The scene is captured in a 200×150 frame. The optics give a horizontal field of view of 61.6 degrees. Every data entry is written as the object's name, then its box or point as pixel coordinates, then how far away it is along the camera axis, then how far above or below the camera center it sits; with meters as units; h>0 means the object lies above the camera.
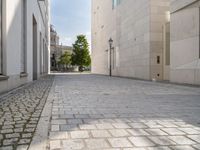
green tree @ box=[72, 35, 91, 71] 40.16 +4.43
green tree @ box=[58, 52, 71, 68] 51.03 +3.76
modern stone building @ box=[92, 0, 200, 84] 9.24 +2.47
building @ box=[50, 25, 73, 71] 53.18 +7.63
